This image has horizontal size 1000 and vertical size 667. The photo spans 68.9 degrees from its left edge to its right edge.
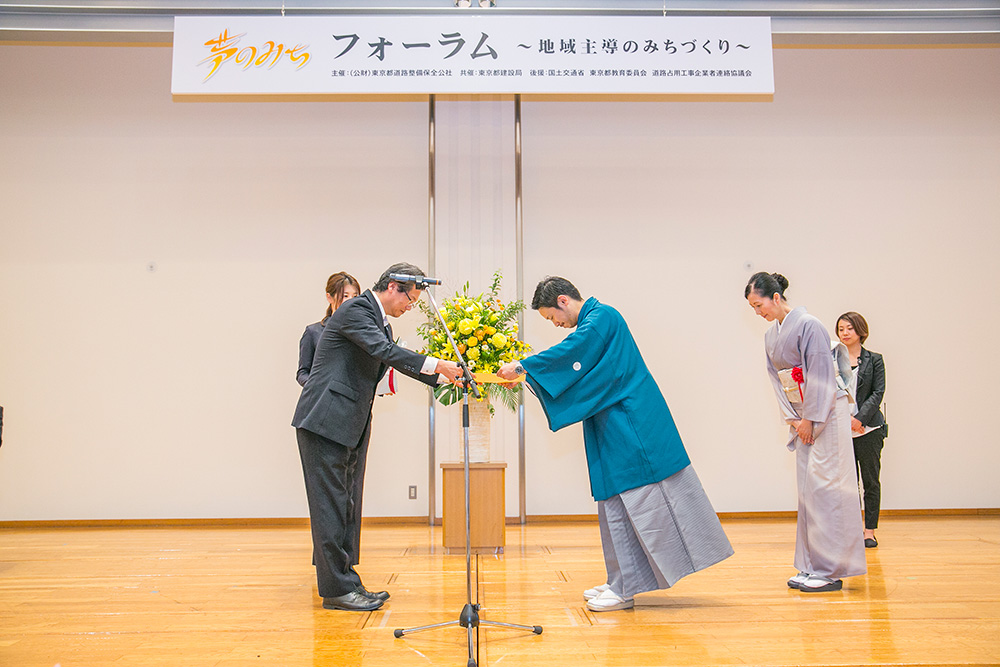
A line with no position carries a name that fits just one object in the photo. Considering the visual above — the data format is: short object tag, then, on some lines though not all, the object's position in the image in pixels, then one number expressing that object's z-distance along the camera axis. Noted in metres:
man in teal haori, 2.95
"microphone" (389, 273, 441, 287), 2.65
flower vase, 4.31
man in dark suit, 2.95
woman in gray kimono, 3.27
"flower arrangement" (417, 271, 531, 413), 4.15
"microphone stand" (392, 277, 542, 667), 2.41
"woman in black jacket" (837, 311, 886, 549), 4.50
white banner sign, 4.53
